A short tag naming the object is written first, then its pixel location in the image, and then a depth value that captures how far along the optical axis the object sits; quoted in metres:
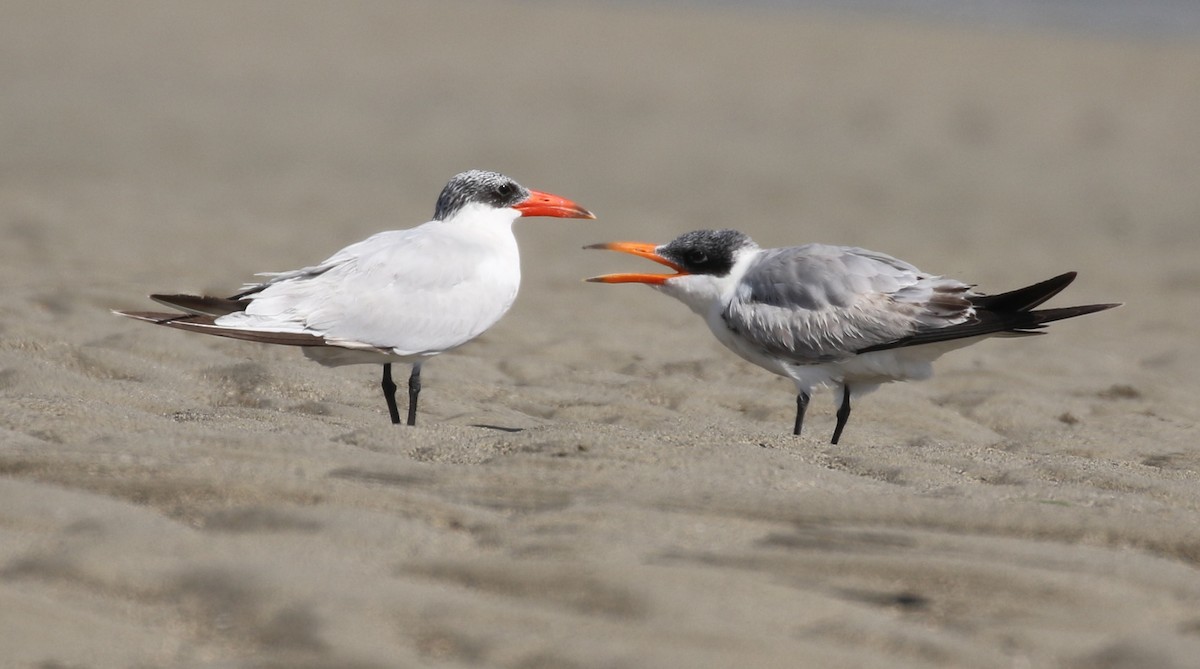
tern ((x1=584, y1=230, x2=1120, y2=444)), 9.51
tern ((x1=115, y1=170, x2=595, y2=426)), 8.73
